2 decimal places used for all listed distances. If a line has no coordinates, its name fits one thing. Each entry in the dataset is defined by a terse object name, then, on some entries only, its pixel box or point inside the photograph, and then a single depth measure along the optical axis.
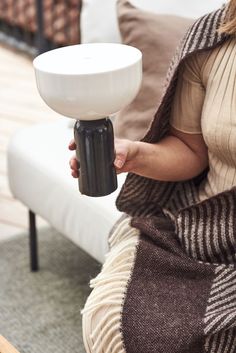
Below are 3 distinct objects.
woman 1.50
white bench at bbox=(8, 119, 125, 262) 2.04
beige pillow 1.98
